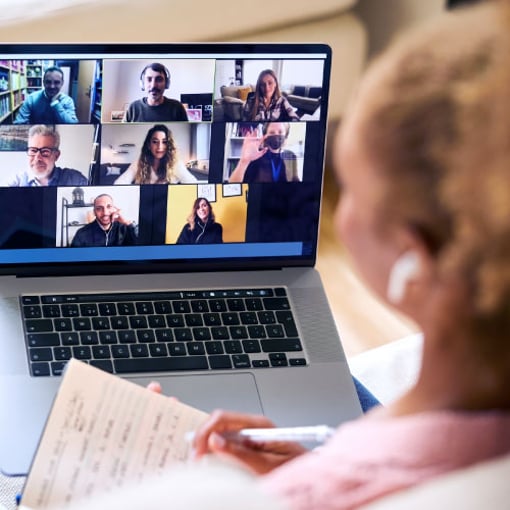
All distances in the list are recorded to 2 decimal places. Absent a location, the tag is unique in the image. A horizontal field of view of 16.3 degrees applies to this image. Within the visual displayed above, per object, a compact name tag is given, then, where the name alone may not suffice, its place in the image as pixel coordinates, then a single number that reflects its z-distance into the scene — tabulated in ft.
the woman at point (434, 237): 3.56
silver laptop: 5.79
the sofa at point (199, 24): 8.66
